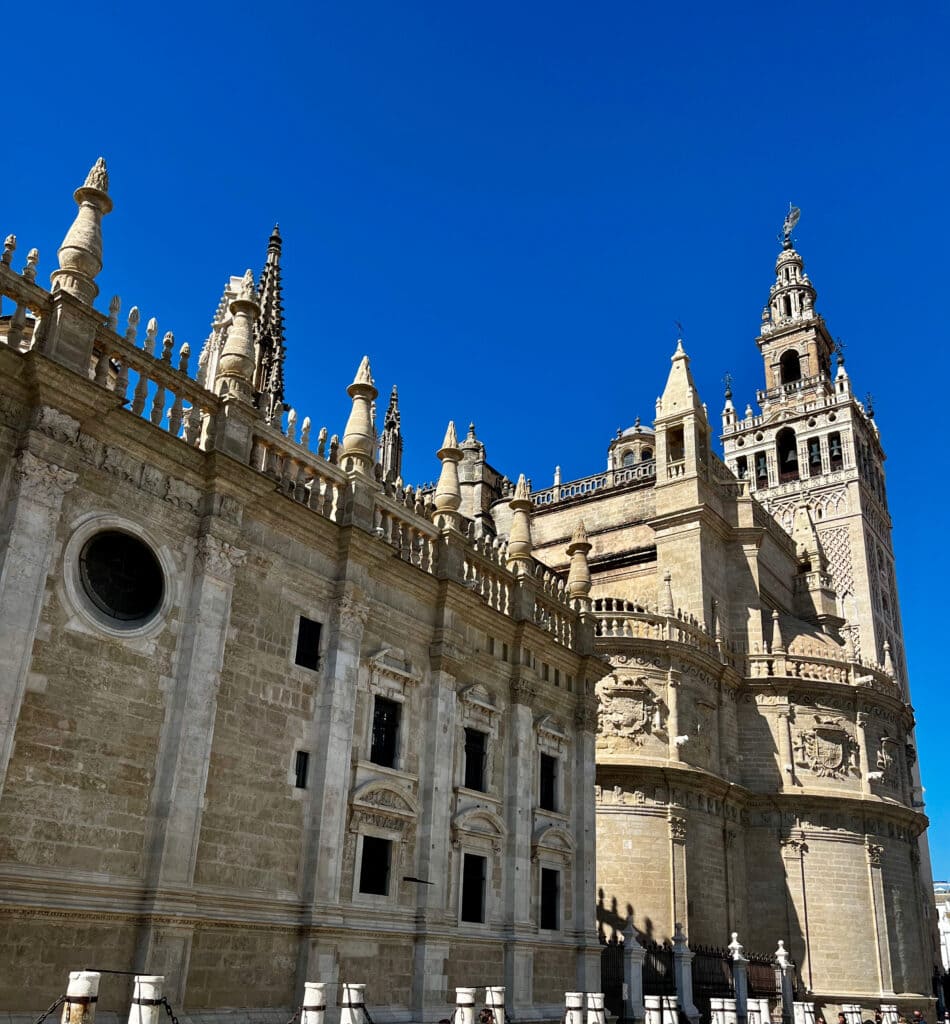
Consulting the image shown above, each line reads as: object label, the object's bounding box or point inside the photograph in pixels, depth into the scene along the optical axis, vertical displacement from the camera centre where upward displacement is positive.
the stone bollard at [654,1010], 16.39 -1.30
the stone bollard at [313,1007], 10.31 -0.90
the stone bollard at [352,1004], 11.78 -0.99
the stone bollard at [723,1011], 17.89 -1.36
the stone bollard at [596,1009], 14.46 -1.16
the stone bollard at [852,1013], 23.07 -1.71
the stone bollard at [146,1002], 8.97 -0.80
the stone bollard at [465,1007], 12.48 -1.02
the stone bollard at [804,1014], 20.73 -1.58
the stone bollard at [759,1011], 20.23 -1.59
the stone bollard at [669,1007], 16.35 -1.34
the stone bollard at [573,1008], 14.68 -1.17
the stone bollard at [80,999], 8.16 -0.73
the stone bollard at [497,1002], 13.57 -1.03
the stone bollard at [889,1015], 23.14 -1.71
